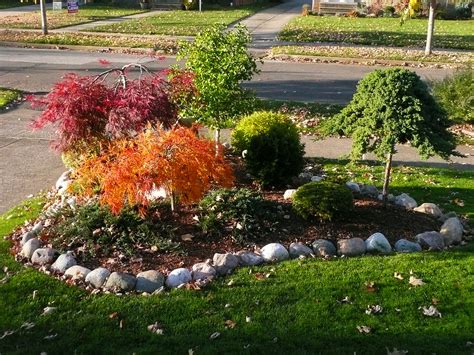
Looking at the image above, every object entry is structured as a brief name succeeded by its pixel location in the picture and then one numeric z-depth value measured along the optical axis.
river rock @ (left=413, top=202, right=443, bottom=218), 7.55
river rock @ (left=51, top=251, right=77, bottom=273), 6.11
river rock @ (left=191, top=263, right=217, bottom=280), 5.93
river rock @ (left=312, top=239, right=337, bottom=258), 6.46
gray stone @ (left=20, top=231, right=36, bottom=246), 6.65
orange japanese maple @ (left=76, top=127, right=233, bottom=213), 6.19
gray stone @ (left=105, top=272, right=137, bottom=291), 5.75
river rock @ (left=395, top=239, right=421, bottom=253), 6.62
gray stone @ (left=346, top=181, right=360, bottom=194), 8.11
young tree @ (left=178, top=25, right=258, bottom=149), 8.30
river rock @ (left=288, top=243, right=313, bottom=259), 6.41
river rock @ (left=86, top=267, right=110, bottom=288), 5.84
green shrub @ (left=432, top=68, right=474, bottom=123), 12.49
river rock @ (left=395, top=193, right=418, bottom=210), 7.76
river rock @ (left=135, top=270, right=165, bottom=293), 5.77
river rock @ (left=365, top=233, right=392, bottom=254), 6.56
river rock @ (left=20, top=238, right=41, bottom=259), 6.41
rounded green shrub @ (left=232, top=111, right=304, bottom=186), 8.07
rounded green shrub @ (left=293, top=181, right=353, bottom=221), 6.88
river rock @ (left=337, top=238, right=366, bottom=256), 6.50
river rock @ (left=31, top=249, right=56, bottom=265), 6.25
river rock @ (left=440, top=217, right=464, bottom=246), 6.92
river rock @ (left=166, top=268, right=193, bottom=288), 5.84
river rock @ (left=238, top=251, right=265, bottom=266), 6.25
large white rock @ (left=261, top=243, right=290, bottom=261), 6.33
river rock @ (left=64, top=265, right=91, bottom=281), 5.93
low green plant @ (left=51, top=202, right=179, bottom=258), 6.40
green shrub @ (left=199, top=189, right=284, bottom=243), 6.70
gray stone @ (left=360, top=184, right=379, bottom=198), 8.09
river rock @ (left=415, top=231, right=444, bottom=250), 6.77
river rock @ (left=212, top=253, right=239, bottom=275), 6.08
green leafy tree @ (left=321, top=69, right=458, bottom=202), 6.70
